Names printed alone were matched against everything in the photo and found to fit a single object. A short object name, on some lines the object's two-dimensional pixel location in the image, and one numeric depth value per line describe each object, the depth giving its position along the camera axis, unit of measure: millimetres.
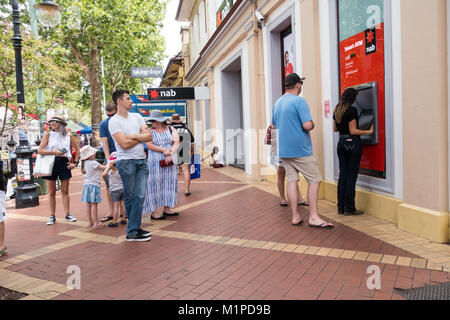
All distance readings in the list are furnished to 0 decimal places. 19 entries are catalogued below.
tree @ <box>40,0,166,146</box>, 17766
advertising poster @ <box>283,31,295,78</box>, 8164
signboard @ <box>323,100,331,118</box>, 6266
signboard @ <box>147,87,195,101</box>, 11805
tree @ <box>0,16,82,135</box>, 5512
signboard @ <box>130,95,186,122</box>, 12055
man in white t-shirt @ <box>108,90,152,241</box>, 4586
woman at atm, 5109
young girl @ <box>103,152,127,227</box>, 5570
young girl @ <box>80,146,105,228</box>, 5648
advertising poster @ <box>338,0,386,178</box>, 5047
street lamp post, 7805
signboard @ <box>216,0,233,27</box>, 12430
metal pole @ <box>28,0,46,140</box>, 12039
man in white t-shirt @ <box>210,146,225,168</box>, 14055
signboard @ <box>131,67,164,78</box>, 15922
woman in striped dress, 5658
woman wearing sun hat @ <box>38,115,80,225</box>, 6062
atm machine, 5152
